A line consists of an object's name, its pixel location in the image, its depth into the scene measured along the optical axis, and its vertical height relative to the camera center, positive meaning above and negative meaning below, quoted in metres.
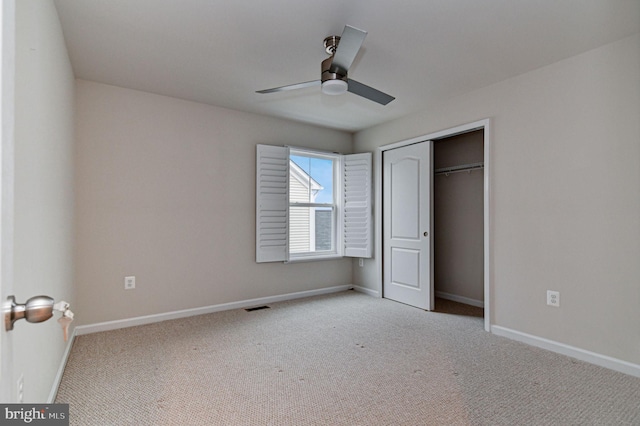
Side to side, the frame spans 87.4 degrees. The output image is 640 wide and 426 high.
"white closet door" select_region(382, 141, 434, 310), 4.05 -0.15
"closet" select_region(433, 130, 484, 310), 4.30 -0.06
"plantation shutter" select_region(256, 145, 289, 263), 4.21 +0.14
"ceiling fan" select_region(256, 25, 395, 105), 2.01 +0.99
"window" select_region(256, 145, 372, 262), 4.28 +0.14
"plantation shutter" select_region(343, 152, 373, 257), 4.78 +0.13
